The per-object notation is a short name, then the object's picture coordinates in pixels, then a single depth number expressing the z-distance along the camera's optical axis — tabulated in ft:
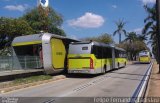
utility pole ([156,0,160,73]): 38.41
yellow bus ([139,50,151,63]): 88.39
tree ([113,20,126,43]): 132.86
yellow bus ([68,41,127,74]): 35.13
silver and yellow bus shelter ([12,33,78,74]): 32.07
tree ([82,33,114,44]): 126.03
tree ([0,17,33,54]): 66.91
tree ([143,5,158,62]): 75.06
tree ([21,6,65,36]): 82.54
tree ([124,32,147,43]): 164.90
